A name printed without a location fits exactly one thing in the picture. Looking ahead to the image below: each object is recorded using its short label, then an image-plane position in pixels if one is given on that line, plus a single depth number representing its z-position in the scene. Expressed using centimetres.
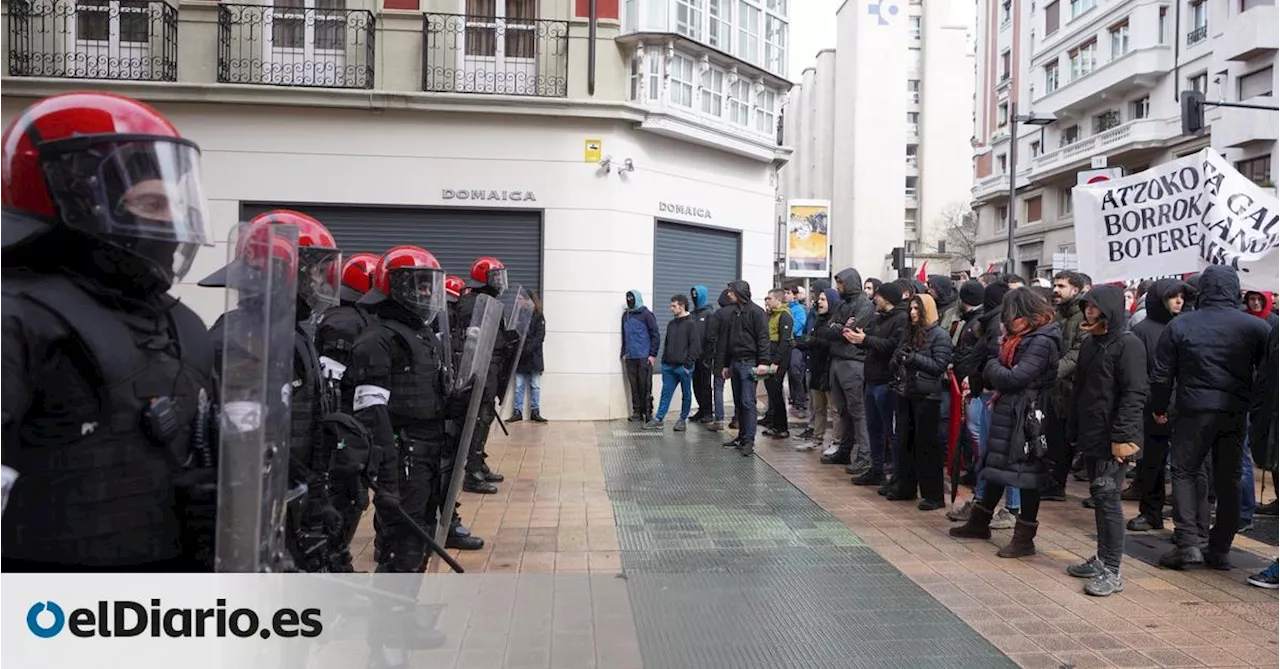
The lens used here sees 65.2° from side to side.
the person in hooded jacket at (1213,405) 631
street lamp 2923
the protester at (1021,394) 644
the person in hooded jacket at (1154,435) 764
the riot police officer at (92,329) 213
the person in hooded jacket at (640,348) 1421
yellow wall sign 1453
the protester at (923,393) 808
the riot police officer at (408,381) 509
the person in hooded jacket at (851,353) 999
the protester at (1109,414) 586
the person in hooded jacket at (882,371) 895
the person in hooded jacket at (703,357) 1377
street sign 1135
